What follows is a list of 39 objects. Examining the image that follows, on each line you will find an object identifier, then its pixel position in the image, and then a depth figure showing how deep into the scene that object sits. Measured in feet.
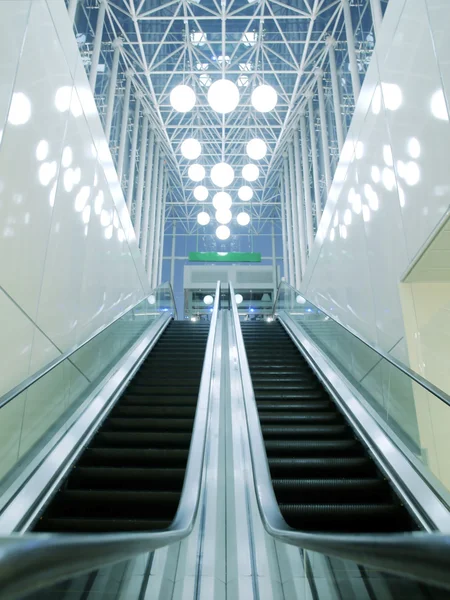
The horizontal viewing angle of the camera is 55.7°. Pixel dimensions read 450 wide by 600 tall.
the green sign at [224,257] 86.43
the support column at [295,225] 63.05
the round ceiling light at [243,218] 66.48
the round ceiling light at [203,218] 63.86
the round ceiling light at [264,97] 37.19
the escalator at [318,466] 10.79
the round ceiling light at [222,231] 65.62
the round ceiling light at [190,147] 41.14
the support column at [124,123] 44.86
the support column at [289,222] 70.54
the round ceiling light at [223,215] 55.65
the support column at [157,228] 69.57
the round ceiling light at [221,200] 52.49
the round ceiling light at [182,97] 34.88
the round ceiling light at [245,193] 56.85
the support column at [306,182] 54.51
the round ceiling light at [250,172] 49.96
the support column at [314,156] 49.99
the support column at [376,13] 26.58
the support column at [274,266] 81.94
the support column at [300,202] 59.93
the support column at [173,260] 93.08
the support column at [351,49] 33.27
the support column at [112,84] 38.91
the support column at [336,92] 39.18
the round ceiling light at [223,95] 32.35
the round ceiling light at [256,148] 42.80
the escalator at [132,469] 10.67
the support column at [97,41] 31.45
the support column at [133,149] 50.62
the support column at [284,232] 77.35
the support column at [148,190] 60.39
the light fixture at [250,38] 49.60
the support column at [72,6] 25.76
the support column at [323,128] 44.77
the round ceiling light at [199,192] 55.52
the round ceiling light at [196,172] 48.14
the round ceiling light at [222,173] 43.04
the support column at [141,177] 54.56
